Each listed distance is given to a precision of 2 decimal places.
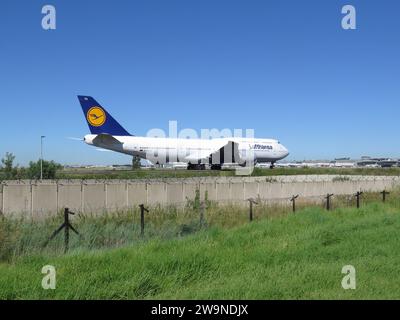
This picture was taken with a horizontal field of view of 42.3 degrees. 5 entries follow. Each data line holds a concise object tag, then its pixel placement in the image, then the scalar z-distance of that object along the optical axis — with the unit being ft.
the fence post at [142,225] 44.35
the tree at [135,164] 248.50
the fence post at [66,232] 37.28
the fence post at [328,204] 67.43
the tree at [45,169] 152.66
